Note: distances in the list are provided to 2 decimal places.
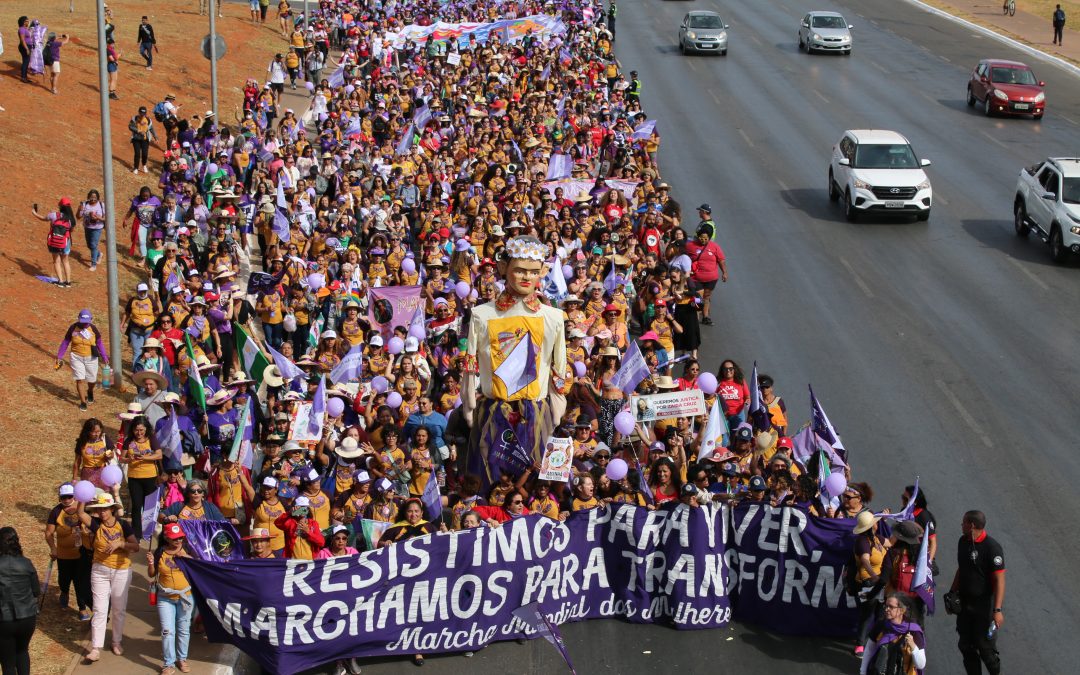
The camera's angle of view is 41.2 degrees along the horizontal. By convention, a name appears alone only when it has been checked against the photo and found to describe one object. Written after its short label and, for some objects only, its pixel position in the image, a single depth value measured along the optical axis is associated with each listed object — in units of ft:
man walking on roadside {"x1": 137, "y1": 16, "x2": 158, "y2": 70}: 144.46
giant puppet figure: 50.06
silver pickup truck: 89.35
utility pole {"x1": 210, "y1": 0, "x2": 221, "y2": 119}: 108.47
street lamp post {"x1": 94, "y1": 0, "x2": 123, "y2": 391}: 70.44
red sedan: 137.59
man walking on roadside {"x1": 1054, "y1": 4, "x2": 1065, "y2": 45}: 177.88
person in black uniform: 40.81
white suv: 99.40
